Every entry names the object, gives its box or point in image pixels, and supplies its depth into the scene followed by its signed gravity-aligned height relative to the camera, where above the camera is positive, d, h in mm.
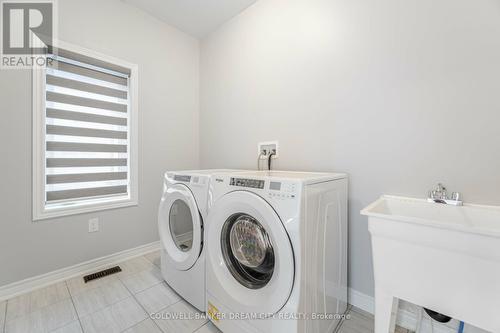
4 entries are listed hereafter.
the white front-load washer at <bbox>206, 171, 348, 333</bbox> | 857 -460
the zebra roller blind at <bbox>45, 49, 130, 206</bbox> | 1653 +295
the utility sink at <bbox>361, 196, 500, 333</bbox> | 680 -370
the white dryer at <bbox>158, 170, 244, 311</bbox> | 1254 -493
